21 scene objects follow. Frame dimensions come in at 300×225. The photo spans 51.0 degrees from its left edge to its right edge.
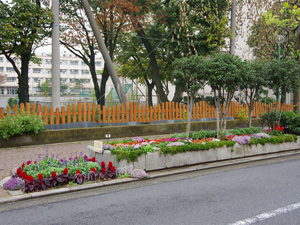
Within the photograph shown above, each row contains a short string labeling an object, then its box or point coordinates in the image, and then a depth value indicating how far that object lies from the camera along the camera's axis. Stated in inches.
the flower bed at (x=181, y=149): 302.5
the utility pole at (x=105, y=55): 540.0
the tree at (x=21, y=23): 520.7
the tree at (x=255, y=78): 411.2
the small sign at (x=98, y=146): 292.1
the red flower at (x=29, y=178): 240.2
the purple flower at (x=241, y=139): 386.9
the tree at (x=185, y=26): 711.7
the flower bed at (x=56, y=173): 244.1
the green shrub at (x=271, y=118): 498.0
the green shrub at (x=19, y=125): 419.5
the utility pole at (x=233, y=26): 608.7
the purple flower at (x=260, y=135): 412.2
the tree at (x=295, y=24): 502.6
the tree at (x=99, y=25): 729.0
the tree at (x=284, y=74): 444.5
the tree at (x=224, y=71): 386.0
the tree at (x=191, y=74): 397.1
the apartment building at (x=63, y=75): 3009.4
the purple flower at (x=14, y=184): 243.4
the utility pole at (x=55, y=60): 498.9
